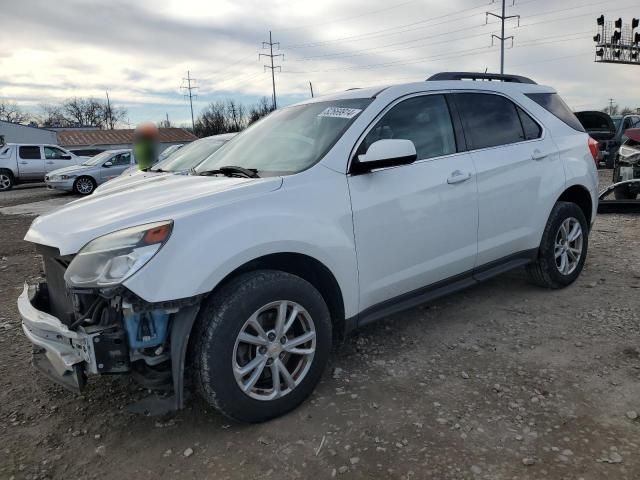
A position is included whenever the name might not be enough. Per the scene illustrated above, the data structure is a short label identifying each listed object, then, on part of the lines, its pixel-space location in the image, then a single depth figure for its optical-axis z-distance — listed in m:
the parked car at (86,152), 27.04
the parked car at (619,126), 15.09
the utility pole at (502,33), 38.81
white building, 50.84
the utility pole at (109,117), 85.62
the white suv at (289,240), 2.34
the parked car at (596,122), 9.11
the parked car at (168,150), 12.57
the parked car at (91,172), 15.80
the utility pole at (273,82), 56.03
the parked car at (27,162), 19.27
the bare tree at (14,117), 78.00
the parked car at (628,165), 8.04
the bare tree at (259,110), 63.28
